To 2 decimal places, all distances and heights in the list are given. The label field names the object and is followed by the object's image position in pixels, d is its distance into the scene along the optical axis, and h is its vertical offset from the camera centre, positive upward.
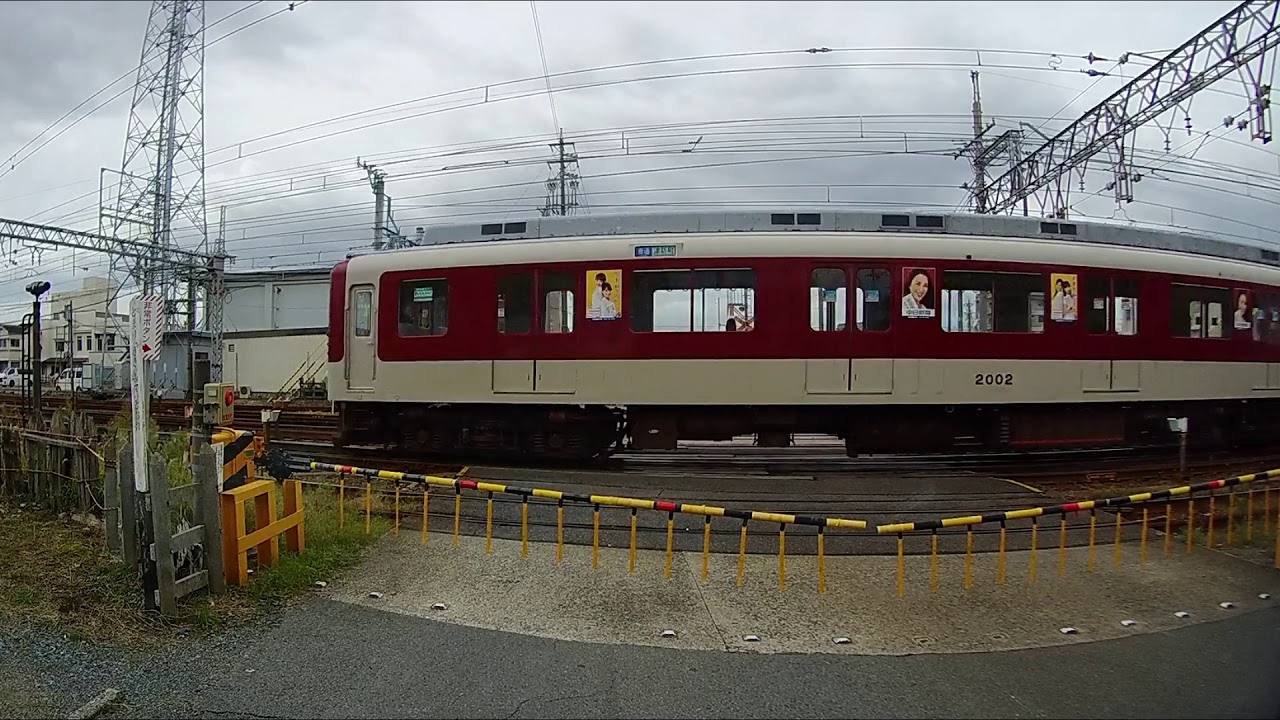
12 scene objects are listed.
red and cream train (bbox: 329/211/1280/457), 10.23 +0.05
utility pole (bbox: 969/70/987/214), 26.77 +5.50
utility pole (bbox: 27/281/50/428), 12.71 -0.05
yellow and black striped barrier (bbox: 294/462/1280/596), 5.46 -1.34
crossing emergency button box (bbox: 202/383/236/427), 7.48 -0.66
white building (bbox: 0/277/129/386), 37.22 +0.12
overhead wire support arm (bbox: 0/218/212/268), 26.47 +3.50
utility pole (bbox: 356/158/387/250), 35.66 +6.37
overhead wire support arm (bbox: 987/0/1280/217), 13.16 +4.89
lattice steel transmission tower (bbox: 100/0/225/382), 31.70 +5.25
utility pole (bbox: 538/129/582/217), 35.31 +7.42
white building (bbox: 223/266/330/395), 32.50 +0.42
